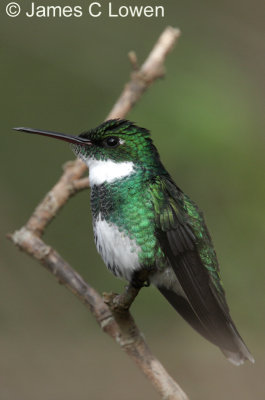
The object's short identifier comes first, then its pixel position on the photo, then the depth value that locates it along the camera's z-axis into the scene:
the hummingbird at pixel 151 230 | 5.18
